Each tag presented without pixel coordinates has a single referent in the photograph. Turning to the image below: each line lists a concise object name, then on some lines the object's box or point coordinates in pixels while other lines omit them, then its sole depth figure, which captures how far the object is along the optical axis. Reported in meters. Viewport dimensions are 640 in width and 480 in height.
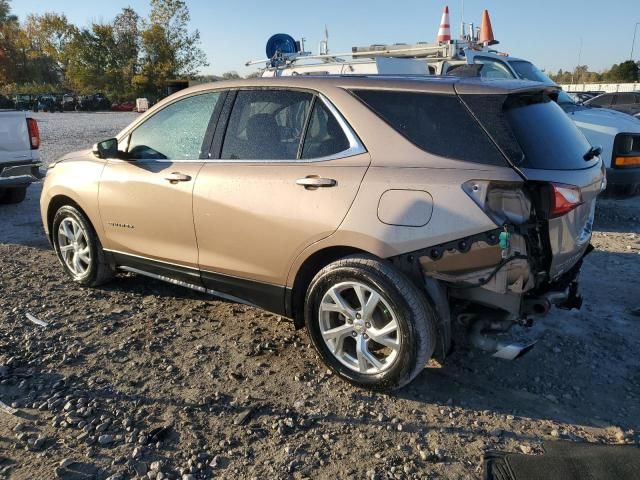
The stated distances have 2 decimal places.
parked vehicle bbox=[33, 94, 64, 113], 48.19
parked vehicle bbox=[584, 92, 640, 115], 20.50
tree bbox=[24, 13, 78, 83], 63.69
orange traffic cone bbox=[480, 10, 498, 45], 9.62
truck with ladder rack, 6.66
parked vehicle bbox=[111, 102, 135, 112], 50.28
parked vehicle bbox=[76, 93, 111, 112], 49.53
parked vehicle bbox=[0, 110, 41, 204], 7.50
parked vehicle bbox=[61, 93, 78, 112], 48.25
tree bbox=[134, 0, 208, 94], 56.56
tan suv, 2.98
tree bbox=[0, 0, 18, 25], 71.19
